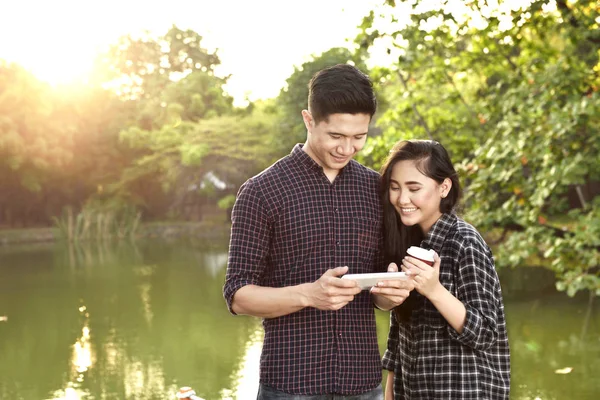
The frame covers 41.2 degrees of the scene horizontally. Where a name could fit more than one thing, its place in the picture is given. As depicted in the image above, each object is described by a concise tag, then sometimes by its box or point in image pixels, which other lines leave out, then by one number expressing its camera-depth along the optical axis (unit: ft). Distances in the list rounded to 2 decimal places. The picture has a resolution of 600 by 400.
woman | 6.00
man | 6.23
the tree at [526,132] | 21.06
